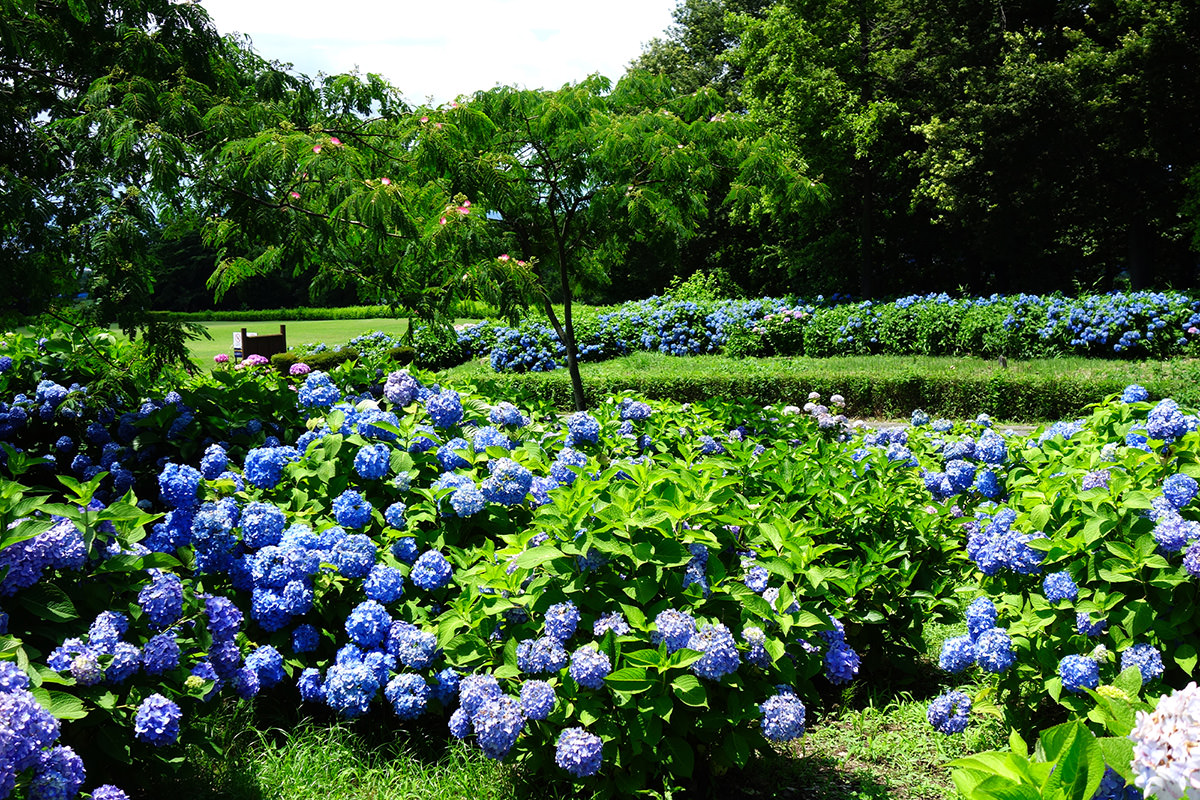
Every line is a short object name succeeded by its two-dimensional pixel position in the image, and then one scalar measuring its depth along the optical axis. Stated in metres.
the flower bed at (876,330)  13.43
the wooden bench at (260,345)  15.35
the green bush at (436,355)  18.34
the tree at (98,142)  4.18
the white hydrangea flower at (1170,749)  1.23
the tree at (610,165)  7.51
